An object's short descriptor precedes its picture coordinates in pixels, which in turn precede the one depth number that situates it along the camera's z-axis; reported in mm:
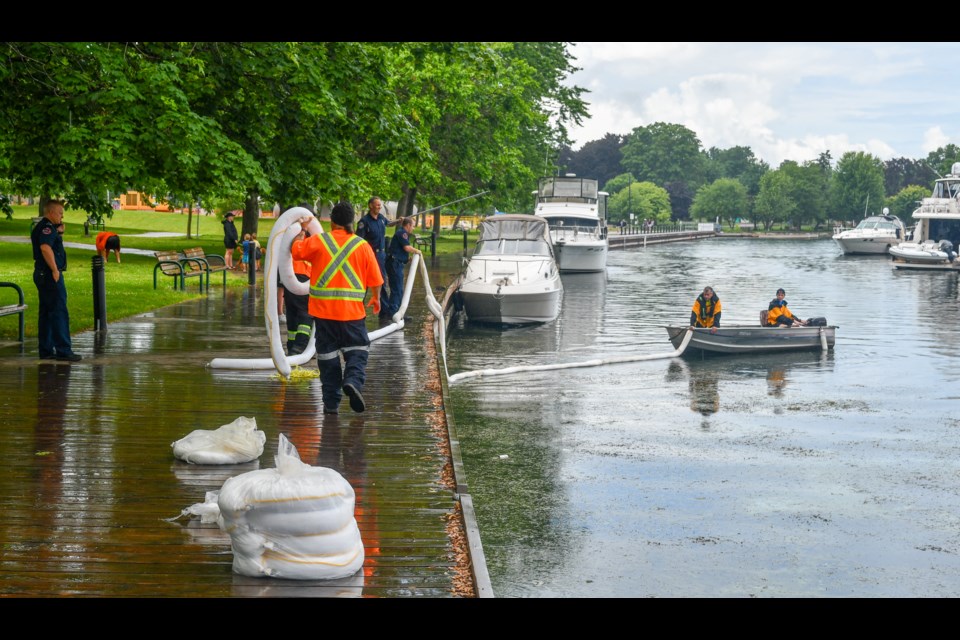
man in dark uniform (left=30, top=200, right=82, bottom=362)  12648
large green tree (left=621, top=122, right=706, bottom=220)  166750
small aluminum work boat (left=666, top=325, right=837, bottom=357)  24781
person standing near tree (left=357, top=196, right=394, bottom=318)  17109
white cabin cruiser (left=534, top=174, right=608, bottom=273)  48750
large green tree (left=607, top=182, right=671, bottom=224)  133750
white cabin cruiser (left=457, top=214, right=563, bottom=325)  28938
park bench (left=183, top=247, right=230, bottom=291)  27050
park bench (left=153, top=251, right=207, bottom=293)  25469
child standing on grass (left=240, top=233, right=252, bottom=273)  30988
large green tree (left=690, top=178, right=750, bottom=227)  148750
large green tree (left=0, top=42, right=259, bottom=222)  14664
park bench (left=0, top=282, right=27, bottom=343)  14289
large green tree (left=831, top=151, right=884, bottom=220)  146625
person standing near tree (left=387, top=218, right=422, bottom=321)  19438
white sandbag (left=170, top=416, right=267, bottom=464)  8484
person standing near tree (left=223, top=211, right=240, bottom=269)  31297
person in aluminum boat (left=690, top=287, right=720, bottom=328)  24594
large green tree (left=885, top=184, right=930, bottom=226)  143250
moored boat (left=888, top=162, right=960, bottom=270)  60462
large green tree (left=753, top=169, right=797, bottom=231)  143875
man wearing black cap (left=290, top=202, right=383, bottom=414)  9766
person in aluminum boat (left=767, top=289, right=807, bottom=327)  25953
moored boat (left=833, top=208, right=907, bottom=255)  76125
